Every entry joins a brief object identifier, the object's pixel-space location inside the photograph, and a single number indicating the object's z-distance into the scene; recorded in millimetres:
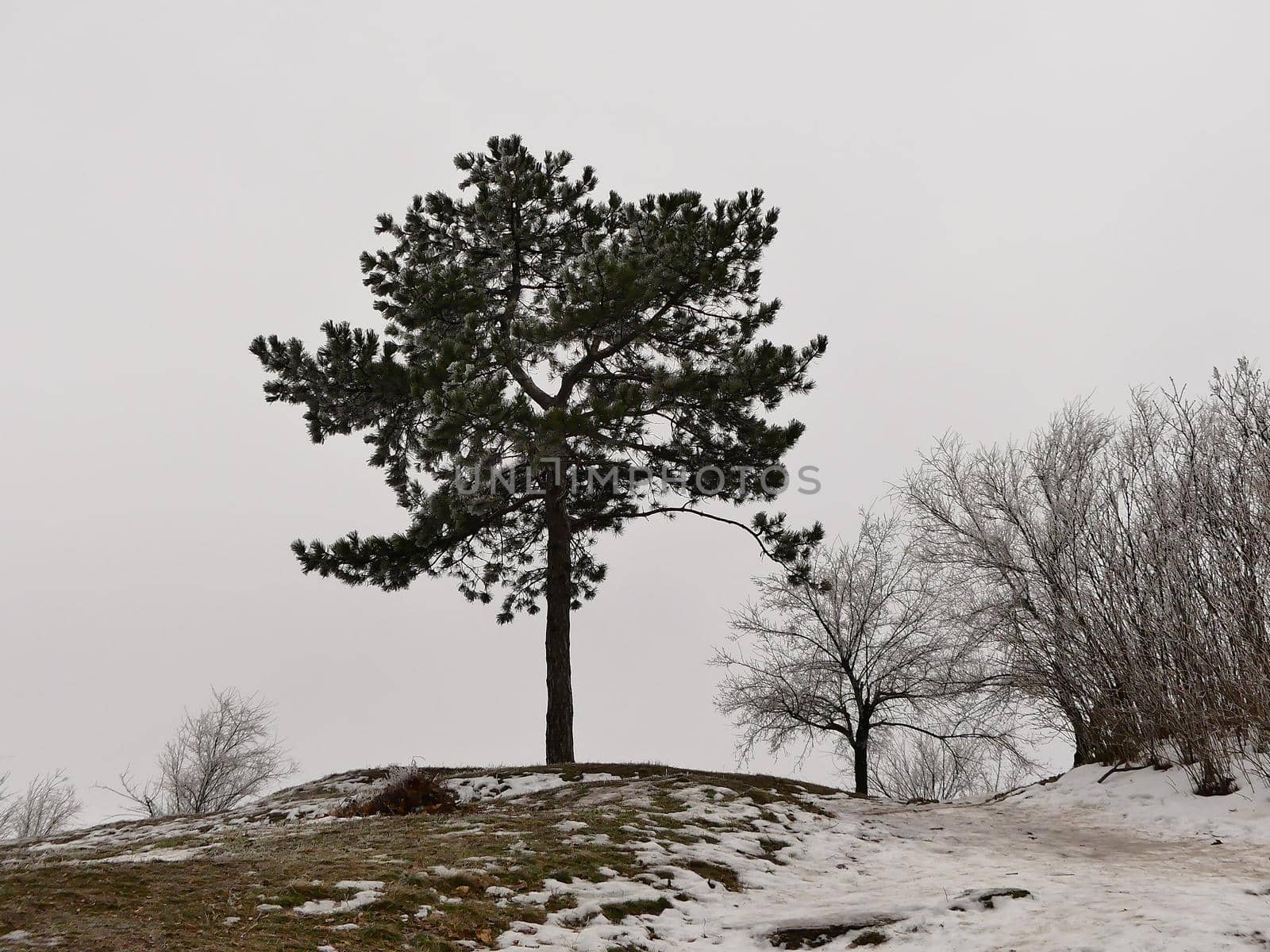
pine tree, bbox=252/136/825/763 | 10805
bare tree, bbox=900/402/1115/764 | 10383
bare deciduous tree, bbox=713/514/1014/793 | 15914
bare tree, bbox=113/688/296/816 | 22641
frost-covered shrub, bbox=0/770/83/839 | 25547
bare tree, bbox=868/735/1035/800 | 24109
